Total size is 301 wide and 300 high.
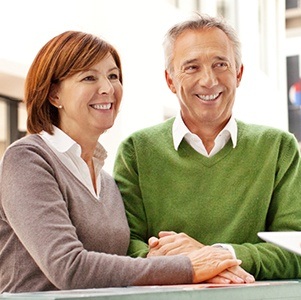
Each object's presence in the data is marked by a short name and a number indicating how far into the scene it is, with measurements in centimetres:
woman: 194
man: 228
